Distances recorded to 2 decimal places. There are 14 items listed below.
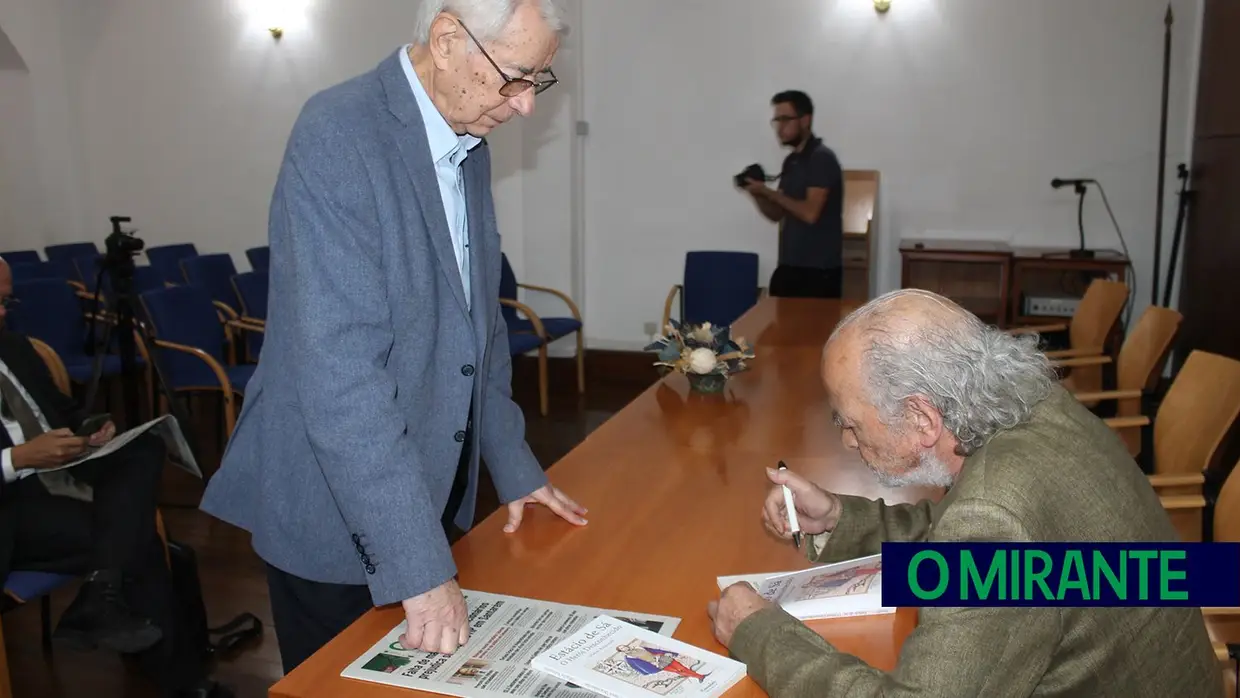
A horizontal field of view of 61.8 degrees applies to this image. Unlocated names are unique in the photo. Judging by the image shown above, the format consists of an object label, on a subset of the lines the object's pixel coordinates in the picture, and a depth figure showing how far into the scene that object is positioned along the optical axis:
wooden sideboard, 5.89
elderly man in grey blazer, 1.32
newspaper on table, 1.32
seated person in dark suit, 2.60
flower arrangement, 3.05
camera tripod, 4.22
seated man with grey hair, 1.08
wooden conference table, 1.50
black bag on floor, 2.92
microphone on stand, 5.92
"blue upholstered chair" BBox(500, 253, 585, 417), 5.84
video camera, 4.20
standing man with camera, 5.09
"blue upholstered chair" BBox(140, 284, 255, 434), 4.71
